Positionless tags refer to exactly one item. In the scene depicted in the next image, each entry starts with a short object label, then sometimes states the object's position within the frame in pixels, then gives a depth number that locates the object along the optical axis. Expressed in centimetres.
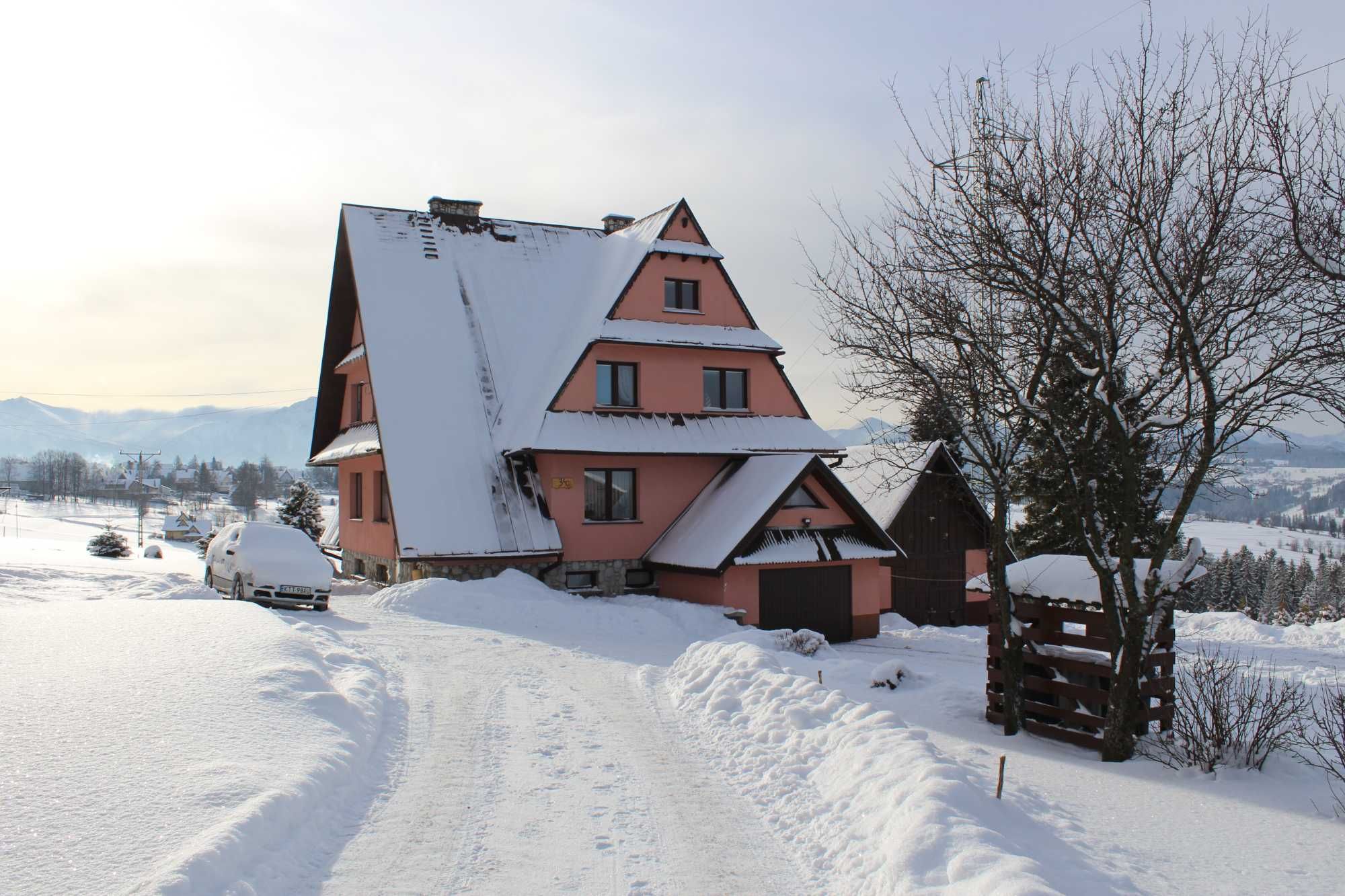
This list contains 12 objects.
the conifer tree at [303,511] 5369
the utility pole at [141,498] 8458
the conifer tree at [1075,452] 1140
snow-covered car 1970
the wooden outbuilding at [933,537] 2997
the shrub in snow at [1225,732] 984
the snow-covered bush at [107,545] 5406
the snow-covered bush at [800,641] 1792
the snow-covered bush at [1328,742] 891
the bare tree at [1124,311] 1019
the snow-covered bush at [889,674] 1450
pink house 2280
